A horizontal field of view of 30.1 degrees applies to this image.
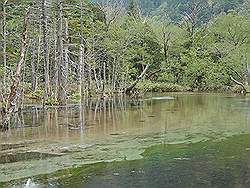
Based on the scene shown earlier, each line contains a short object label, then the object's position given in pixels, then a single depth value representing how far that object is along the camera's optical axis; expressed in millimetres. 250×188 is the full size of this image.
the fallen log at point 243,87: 35634
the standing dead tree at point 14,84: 13064
